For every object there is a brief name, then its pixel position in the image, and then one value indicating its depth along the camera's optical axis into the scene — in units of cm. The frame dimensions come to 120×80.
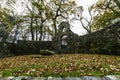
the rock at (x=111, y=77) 203
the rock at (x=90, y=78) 203
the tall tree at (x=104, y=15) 805
